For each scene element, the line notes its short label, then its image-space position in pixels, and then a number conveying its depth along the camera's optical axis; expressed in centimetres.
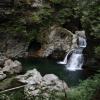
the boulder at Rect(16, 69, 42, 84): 851
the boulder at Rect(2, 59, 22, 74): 1109
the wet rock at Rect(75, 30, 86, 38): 1448
